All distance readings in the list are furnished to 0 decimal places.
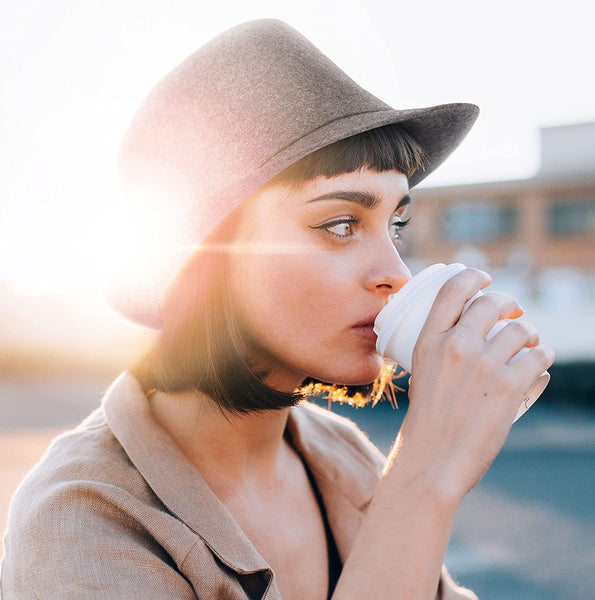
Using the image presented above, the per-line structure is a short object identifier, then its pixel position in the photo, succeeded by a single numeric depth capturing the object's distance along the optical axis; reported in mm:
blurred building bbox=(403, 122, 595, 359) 19394
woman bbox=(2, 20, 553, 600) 496
